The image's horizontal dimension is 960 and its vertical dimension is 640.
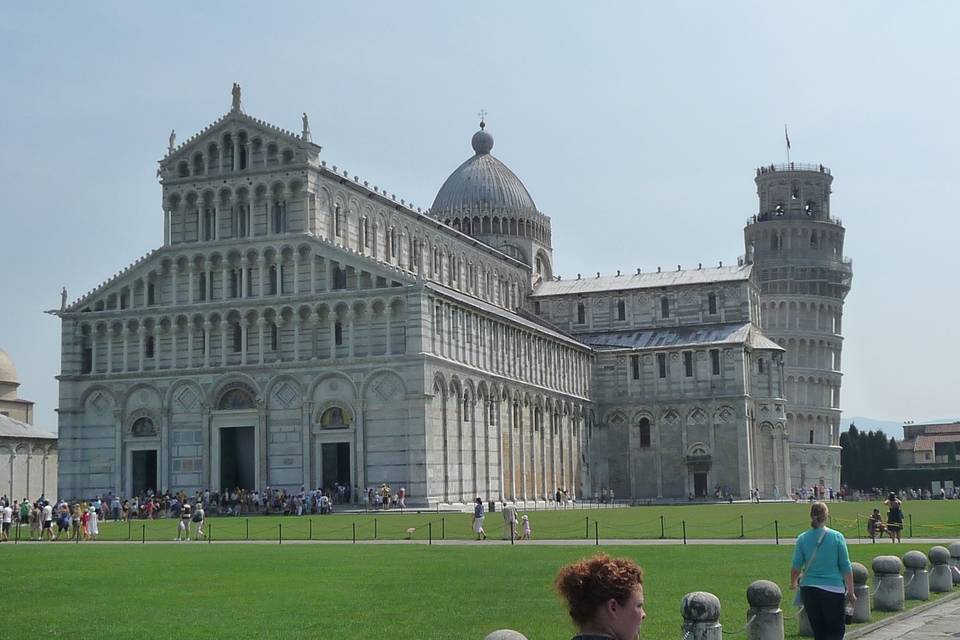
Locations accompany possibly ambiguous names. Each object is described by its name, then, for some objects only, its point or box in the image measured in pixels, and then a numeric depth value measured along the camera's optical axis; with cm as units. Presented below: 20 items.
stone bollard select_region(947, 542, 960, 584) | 2628
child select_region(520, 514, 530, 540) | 4491
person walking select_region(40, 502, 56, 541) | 5046
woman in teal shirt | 1488
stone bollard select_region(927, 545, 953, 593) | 2430
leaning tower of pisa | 12138
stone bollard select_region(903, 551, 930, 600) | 2280
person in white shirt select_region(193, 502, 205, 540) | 4897
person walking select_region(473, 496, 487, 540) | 4481
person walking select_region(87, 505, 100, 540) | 4966
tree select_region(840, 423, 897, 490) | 12731
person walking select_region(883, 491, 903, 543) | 3909
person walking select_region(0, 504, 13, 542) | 5062
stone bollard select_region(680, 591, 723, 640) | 1376
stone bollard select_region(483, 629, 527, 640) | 885
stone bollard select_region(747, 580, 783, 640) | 1586
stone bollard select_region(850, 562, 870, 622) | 1991
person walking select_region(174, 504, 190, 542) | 4622
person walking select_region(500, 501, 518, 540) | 4397
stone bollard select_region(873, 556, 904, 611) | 2127
